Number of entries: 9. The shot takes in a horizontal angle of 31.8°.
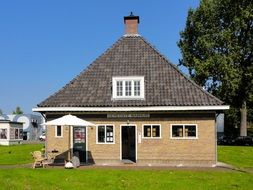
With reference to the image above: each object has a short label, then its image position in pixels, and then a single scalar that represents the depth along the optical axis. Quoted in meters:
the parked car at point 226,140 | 56.04
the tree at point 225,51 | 49.41
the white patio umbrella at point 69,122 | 24.47
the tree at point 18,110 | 146.88
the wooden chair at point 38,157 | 24.23
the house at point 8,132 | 67.35
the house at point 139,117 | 26.86
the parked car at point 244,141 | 52.75
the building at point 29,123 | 87.62
